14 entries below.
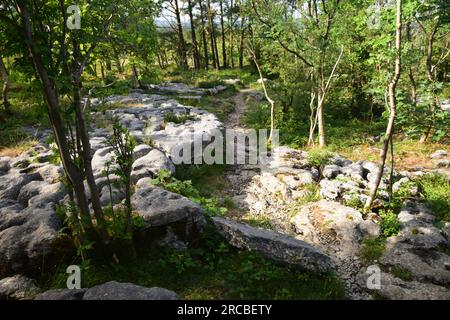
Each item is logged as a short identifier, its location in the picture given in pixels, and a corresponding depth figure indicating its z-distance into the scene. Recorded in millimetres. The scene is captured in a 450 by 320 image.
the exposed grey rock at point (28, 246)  5645
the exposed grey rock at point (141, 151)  11117
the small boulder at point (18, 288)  5035
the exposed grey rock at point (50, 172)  9076
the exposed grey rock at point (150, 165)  9398
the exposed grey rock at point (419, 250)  6578
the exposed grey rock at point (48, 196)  7175
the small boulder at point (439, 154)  12794
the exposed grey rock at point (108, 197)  7406
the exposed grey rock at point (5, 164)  10211
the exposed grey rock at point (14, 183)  8258
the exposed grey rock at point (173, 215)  6512
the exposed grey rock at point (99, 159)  9338
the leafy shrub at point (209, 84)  28547
